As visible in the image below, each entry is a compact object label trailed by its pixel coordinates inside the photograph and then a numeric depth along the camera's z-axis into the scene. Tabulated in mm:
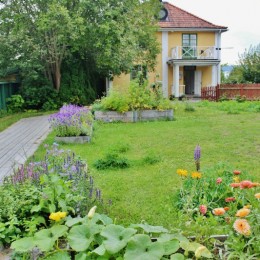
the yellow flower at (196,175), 3620
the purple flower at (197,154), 4309
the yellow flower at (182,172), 3613
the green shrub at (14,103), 16453
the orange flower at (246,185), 2998
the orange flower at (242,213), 2451
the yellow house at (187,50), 25750
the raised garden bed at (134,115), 12192
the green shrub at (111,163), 5789
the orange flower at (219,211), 2609
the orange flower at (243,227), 2340
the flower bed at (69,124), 8359
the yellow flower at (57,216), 2535
